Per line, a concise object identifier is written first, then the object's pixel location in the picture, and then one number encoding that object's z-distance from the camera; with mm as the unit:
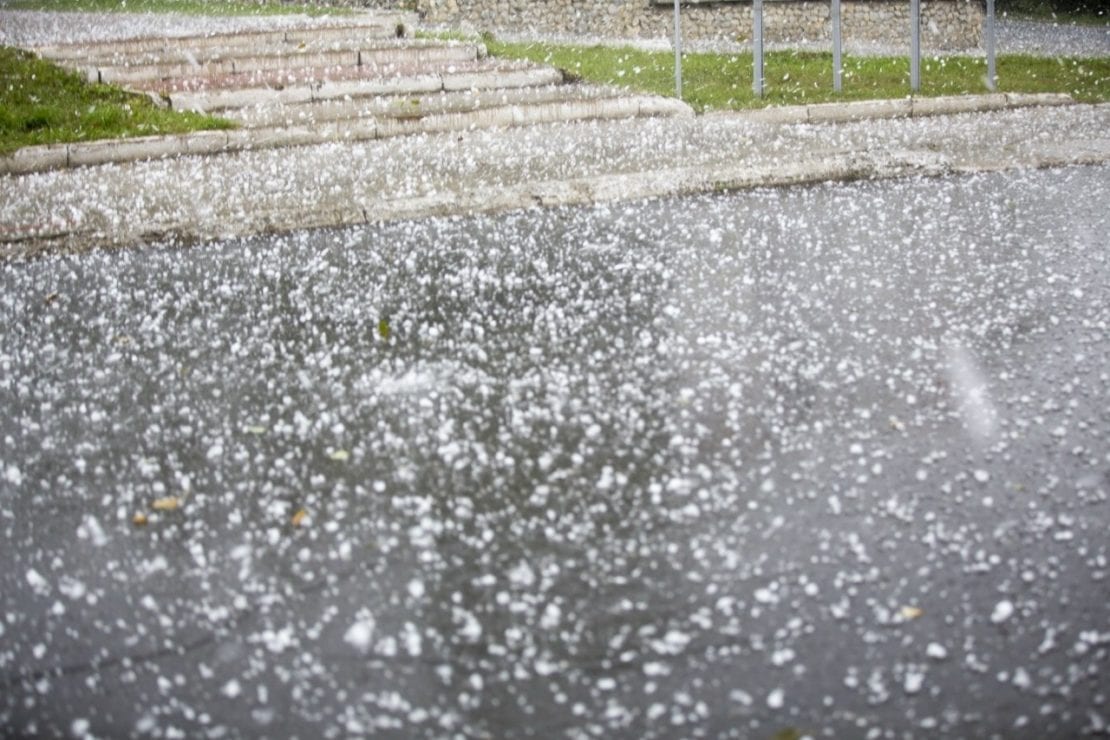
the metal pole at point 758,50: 9117
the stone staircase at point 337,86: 8297
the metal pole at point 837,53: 9188
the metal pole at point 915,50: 9188
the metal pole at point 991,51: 9344
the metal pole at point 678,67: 8914
